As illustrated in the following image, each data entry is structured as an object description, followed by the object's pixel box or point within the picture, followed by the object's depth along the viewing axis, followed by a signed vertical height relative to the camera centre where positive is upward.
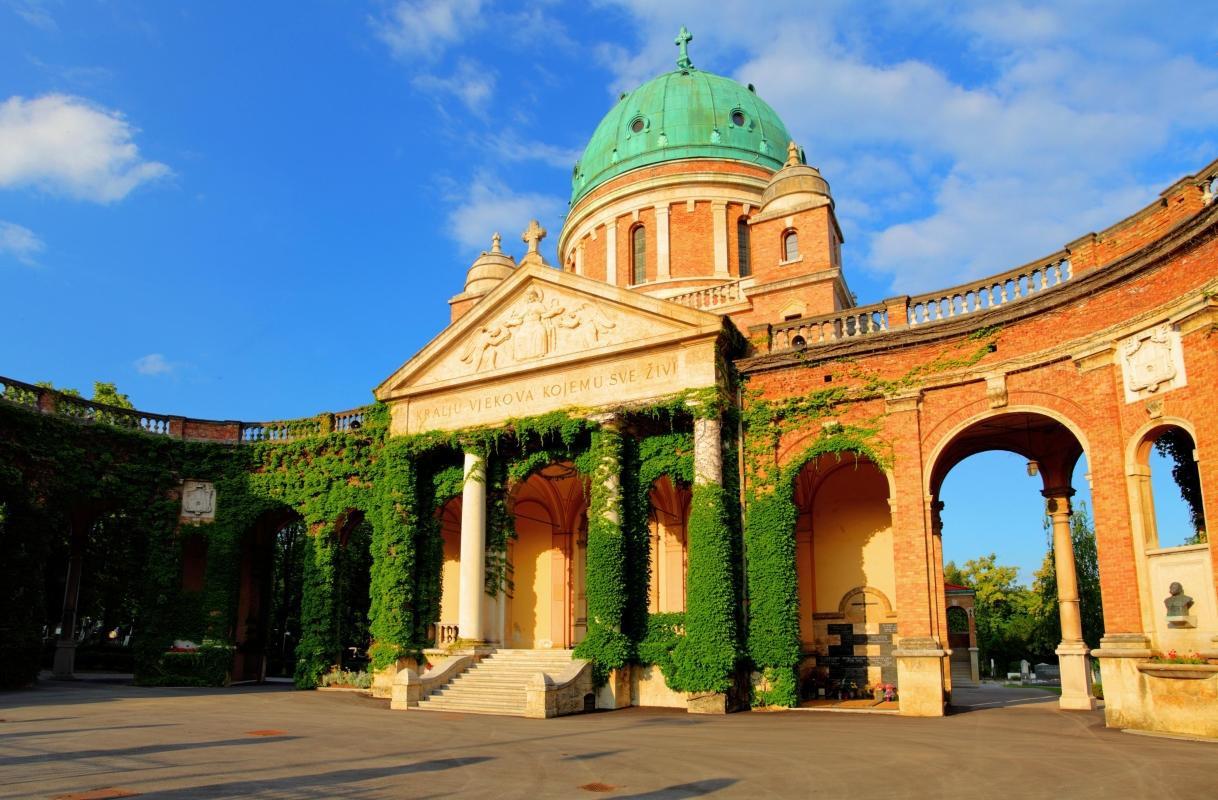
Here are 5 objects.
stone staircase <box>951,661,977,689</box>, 33.84 -2.99
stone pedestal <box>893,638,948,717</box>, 18.72 -1.58
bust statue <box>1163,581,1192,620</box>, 15.45 -0.07
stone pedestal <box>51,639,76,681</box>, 30.86 -1.96
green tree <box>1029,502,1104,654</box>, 38.72 +0.24
